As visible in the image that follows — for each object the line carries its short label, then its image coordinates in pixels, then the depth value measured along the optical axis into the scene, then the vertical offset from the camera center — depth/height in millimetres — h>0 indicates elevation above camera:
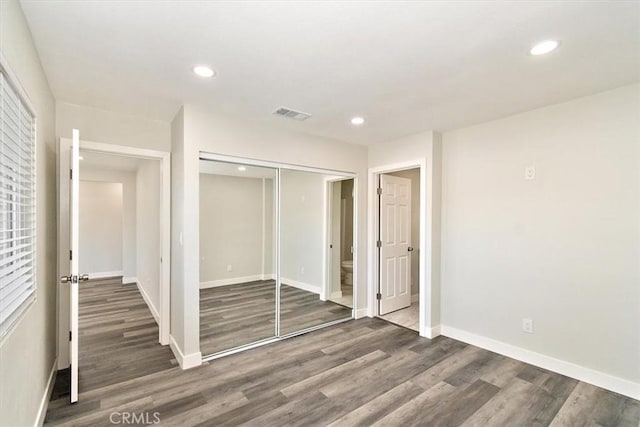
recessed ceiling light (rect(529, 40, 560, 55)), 1806 +1067
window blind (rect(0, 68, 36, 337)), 1335 +56
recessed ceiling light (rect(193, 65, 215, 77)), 2131 +1072
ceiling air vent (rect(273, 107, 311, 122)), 2961 +1060
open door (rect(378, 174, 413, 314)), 4371 -437
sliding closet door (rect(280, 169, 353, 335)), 3781 -520
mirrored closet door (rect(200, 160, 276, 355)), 3439 -494
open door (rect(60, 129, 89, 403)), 2160 -448
